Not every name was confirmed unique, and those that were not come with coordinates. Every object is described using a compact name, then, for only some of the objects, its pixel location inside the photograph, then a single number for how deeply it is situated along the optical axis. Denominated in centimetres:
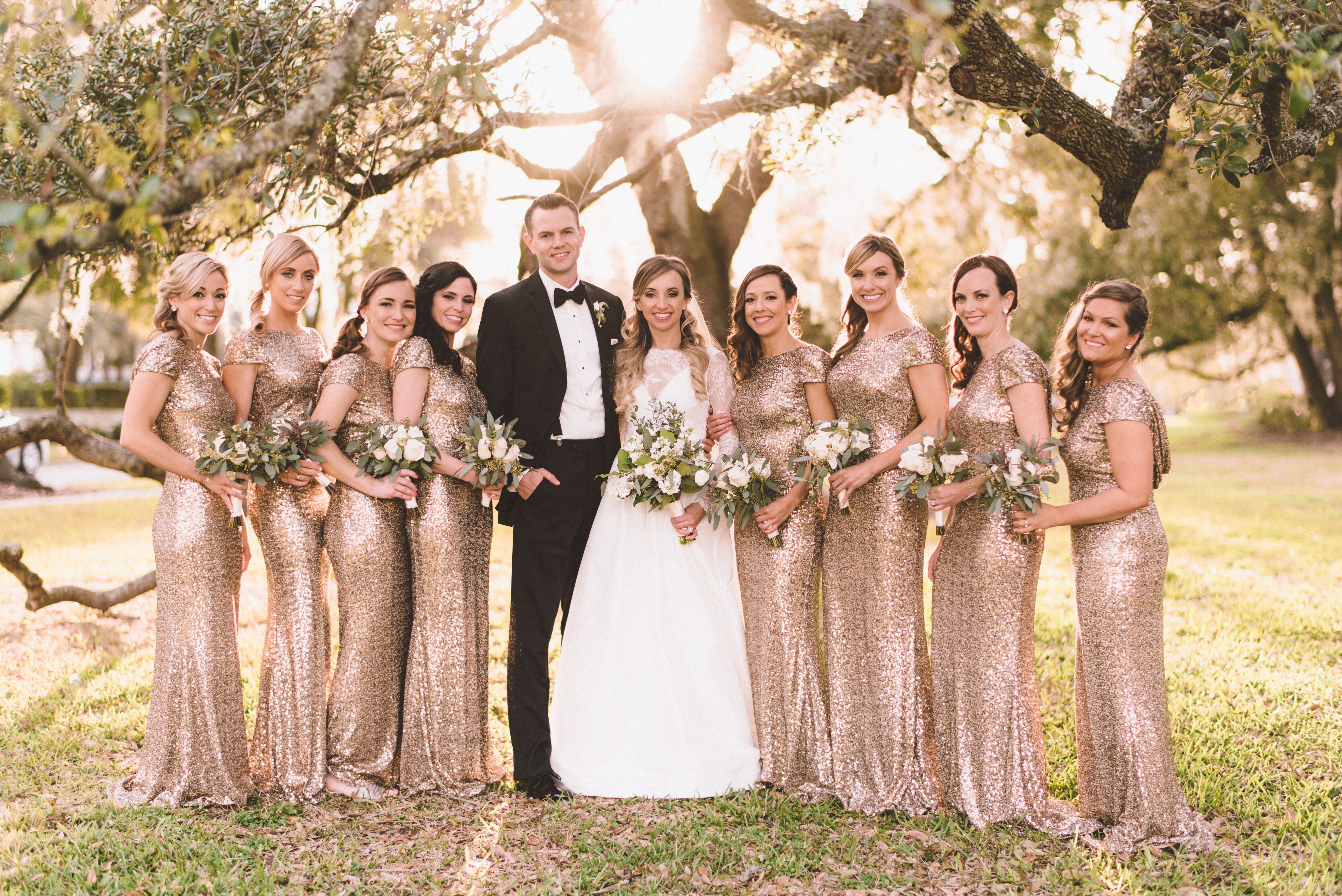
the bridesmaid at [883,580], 464
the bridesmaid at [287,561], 477
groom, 496
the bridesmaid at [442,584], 487
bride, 491
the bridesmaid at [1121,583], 414
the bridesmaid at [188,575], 460
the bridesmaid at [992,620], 440
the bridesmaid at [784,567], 484
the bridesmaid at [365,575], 483
